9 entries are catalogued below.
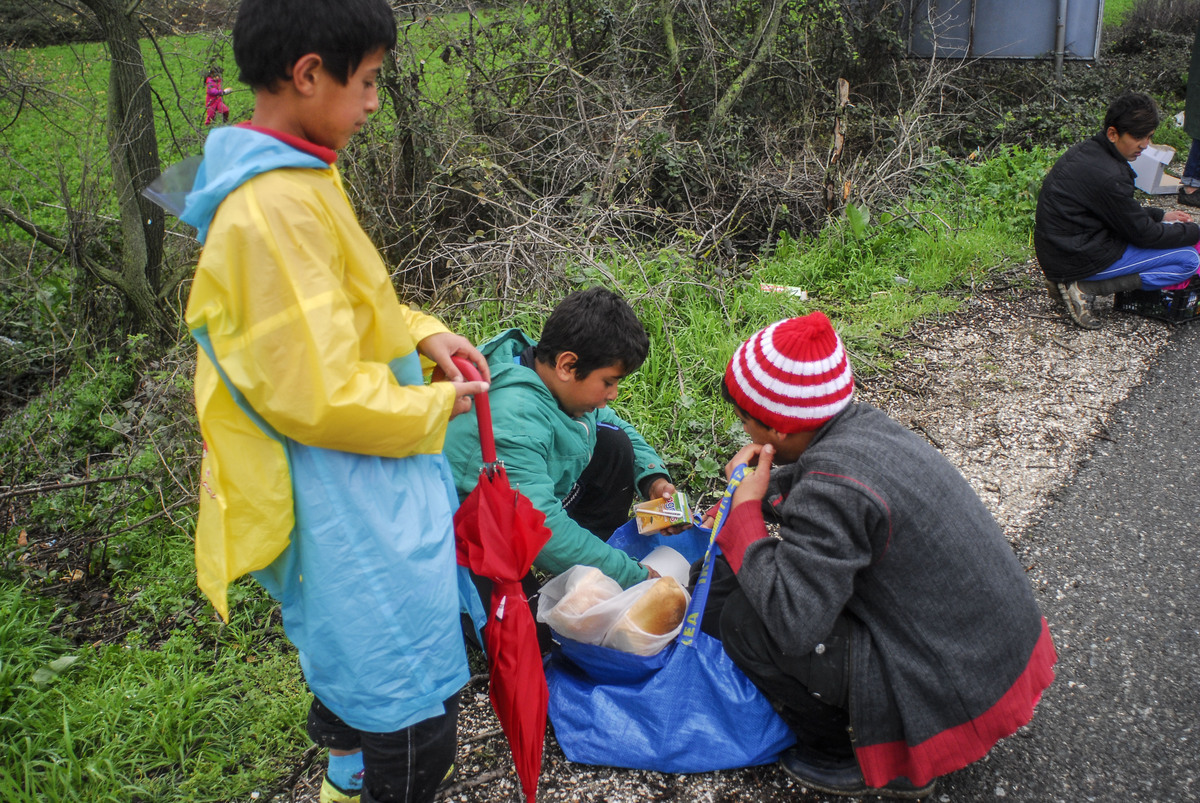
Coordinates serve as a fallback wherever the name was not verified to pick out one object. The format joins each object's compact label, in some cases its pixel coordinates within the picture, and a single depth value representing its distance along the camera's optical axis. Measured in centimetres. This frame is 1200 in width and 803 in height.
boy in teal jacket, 222
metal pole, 785
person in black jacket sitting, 443
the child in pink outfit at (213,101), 483
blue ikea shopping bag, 199
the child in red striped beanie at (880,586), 166
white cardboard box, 691
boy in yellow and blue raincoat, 125
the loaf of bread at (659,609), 211
